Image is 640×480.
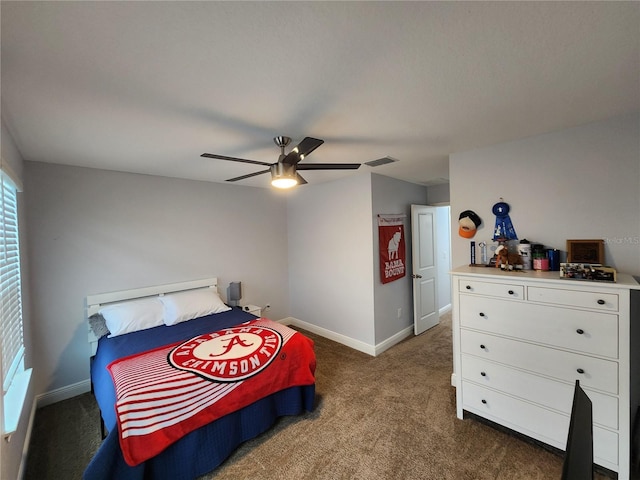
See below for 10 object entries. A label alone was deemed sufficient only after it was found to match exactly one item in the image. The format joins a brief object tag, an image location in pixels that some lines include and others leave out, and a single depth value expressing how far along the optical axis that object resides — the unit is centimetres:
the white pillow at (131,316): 268
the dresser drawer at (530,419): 168
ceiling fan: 179
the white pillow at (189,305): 300
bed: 158
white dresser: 163
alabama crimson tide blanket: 160
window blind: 169
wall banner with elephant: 353
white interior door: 396
